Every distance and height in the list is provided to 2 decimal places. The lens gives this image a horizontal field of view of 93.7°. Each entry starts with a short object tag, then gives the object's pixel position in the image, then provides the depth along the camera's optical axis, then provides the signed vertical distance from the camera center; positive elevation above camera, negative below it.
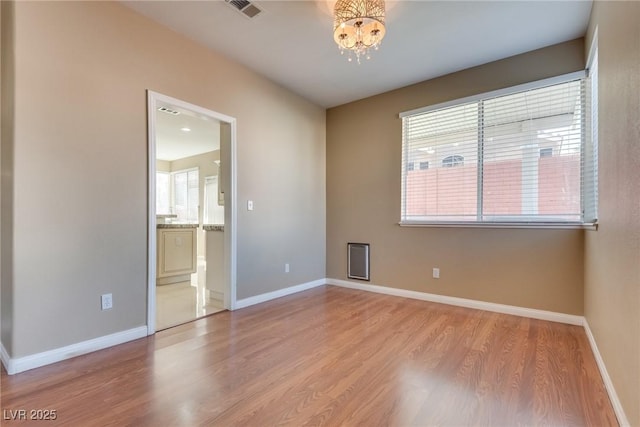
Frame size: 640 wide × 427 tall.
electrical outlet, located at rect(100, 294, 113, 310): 2.39 -0.73
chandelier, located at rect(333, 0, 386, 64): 2.21 +1.45
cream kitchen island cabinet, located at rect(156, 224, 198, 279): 4.62 -0.62
